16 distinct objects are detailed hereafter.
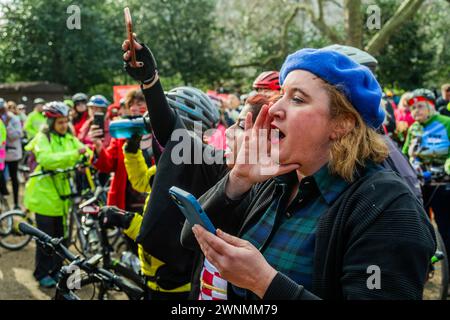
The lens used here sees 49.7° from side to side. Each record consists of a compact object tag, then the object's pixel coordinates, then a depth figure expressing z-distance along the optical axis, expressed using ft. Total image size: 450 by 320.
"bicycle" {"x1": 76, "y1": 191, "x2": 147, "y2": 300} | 10.57
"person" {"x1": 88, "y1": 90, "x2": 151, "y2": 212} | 13.64
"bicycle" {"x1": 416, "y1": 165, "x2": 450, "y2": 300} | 14.80
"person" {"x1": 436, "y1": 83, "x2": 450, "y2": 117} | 28.07
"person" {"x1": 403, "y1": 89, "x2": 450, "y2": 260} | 16.76
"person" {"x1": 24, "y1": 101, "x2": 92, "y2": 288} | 16.83
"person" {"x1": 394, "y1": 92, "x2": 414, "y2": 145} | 25.04
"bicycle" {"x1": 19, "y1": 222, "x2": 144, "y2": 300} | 8.99
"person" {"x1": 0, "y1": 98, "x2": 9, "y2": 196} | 22.59
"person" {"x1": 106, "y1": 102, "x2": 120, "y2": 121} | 27.97
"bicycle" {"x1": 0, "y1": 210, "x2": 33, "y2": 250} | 21.71
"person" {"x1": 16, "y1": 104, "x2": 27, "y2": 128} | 41.88
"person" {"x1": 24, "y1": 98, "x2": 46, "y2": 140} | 33.81
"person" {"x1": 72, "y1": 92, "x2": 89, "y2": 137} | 29.17
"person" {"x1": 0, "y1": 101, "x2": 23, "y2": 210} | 28.45
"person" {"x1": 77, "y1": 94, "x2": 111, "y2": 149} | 24.09
